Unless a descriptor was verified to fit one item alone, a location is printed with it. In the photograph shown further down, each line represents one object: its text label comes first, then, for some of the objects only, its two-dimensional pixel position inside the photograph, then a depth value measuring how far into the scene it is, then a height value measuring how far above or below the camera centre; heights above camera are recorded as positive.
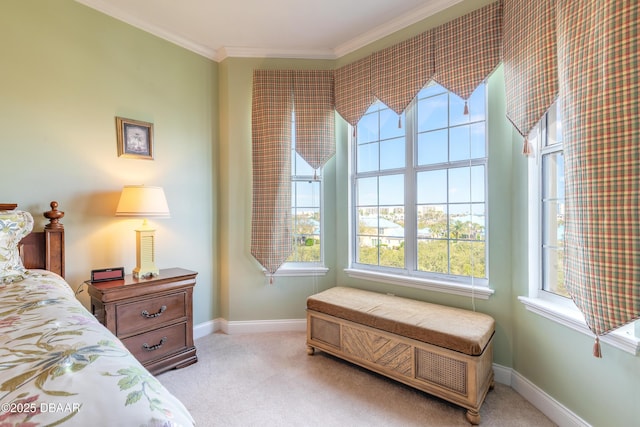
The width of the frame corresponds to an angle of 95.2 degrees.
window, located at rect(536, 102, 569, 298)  1.88 +0.06
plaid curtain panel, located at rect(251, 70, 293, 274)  3.01 +0.49
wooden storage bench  1.79 -0.91
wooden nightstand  2.05 -0.75
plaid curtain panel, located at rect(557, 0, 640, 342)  1.24 +0.26
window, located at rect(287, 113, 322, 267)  3.20 -0.01
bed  0.57 -0.37
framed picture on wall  2.46 +0.67
